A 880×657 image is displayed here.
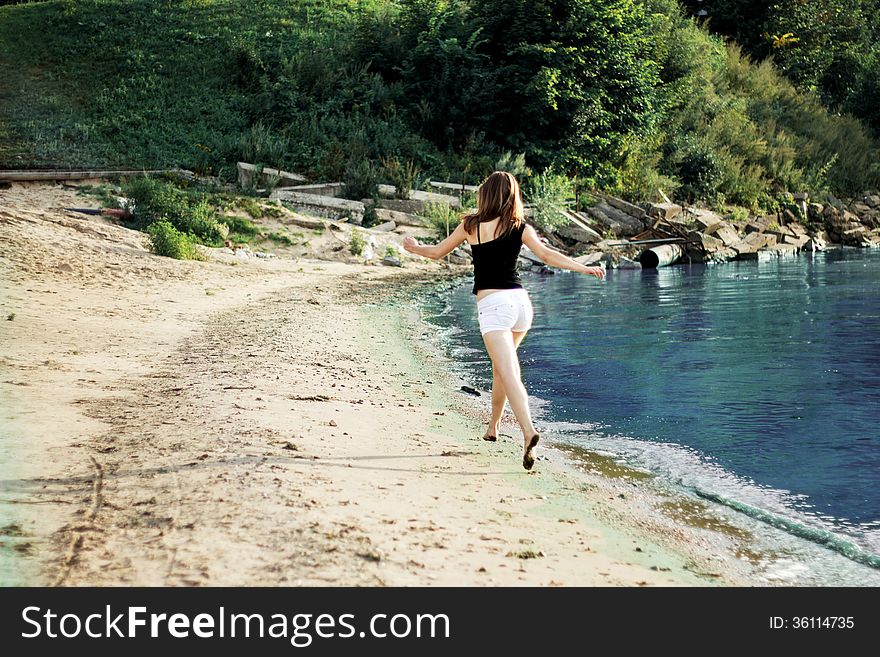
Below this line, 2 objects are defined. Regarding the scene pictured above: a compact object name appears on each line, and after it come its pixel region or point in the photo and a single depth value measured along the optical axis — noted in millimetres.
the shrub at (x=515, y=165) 31281
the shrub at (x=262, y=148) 30375
